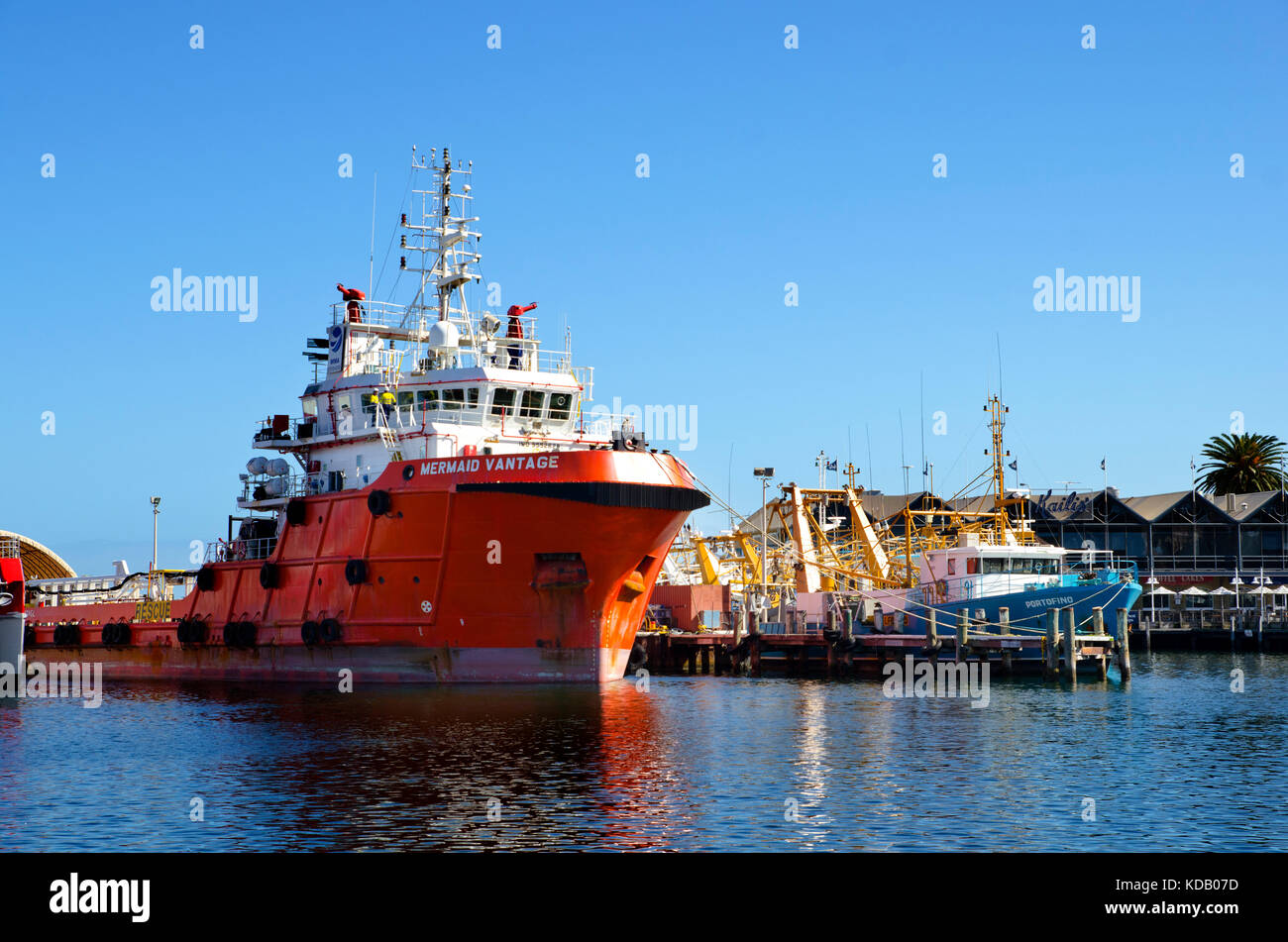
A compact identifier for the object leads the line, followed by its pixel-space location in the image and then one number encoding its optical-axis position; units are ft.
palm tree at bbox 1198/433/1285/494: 315.17
